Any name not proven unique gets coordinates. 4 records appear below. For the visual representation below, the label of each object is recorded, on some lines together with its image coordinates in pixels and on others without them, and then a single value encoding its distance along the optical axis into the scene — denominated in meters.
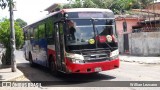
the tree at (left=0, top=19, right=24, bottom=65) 14.82
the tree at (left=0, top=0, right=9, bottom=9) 8.15
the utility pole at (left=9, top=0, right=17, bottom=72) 11.95
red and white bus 8.67
